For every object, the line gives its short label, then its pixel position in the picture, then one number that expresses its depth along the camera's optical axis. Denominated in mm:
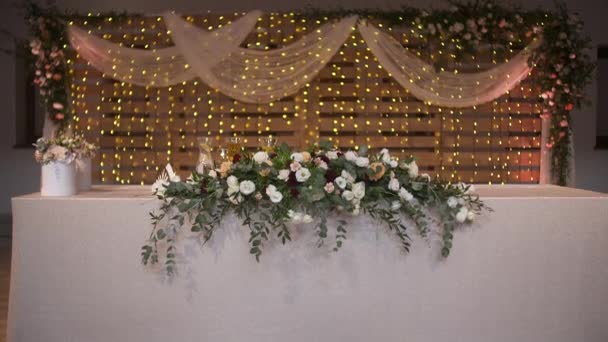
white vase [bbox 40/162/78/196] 2691
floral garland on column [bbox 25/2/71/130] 6000
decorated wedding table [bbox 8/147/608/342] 2559
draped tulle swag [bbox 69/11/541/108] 5656
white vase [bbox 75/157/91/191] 3025
